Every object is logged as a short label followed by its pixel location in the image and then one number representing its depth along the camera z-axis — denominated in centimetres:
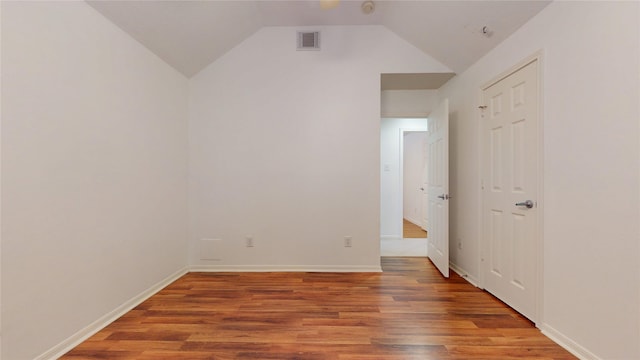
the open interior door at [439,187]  317
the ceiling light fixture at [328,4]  261
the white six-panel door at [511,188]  215
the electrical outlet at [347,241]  336
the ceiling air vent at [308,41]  330
